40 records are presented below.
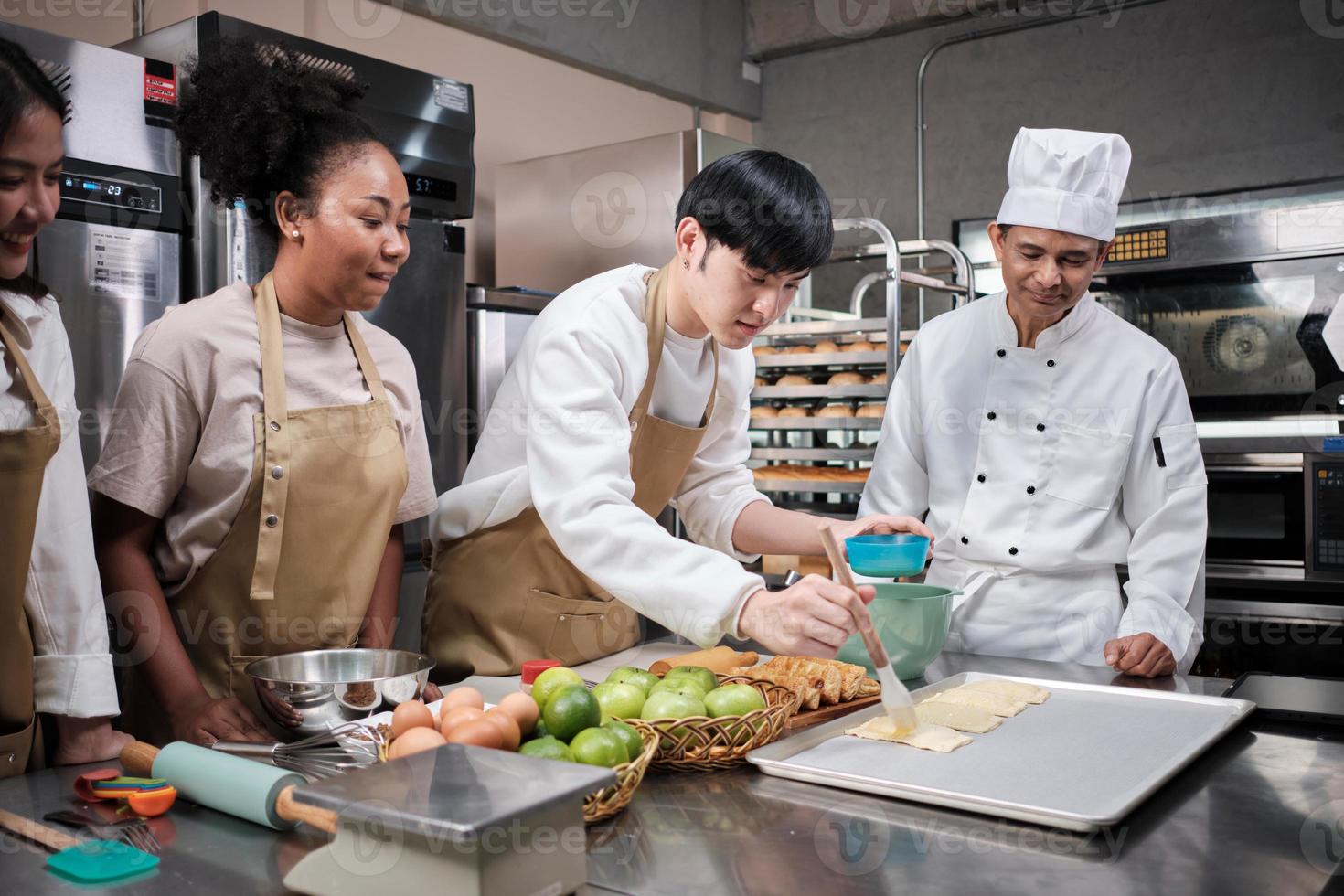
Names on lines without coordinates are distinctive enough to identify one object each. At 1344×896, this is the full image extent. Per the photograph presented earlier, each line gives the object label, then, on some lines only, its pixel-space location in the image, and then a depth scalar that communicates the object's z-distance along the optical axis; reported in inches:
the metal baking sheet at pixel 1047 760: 44.9
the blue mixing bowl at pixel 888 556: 61.0
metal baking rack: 140.9
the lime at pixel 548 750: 45.0
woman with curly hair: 60.2
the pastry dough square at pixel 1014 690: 61.7
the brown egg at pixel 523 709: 47.2
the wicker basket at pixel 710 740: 49.5
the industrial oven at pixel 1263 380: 127.1
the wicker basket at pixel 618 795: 42.9
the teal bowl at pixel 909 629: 65.2
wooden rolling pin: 63.2
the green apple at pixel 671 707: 50.7
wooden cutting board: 56.5
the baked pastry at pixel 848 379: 146.3
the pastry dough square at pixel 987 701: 59.0
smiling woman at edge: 47.4
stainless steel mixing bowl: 49.9
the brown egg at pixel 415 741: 43.1
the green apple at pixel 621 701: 51.7
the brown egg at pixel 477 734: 43.8
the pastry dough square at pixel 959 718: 55.6
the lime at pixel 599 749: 44.5
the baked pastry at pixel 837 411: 151.7
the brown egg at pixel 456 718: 44.8
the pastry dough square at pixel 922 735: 52.4
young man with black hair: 58.1
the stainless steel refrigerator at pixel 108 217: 93.4
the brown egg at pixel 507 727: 45.1
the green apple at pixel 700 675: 54.7
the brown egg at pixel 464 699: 47.5
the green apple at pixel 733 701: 52.4
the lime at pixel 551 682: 49.6
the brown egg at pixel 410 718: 46.4
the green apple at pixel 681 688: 52.5
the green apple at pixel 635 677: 53.9
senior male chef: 84.0
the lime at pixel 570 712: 46.8
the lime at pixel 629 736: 46.1
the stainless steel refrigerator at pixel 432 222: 118.4
